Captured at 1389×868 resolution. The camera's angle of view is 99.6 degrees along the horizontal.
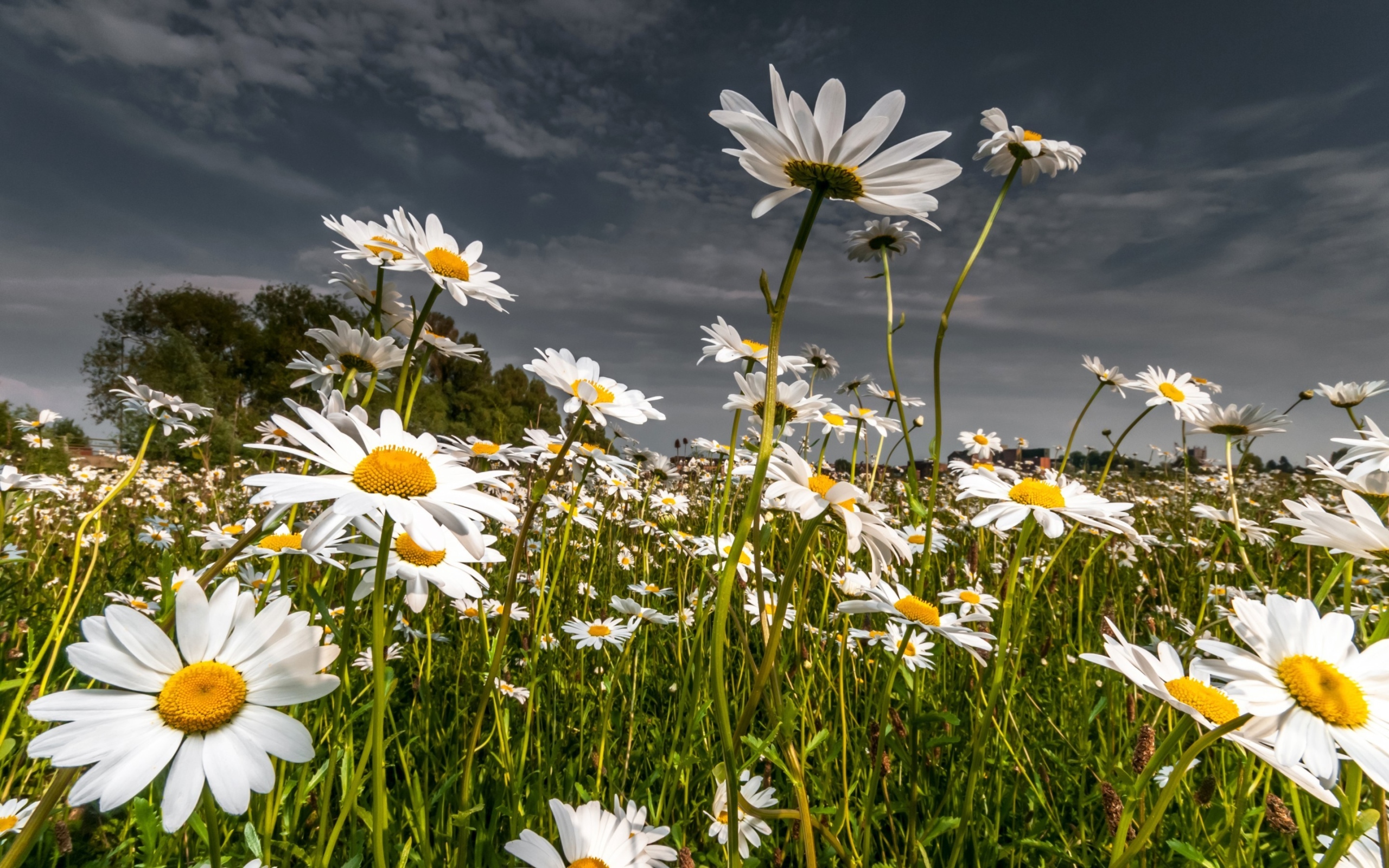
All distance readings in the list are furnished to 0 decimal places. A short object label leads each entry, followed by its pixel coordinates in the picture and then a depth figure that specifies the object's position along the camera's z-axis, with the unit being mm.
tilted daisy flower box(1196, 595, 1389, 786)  110
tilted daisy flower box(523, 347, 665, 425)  168
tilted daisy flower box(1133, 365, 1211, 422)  322
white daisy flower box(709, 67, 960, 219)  117
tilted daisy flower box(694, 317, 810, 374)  245
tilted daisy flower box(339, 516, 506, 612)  122
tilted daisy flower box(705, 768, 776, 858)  200
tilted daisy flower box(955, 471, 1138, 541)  173
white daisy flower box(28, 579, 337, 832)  94
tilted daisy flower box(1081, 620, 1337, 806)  118
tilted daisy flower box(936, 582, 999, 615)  311
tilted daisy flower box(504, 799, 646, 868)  141
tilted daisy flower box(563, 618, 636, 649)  327
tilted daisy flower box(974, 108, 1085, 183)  281
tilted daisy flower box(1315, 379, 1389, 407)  339
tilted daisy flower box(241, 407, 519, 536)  106
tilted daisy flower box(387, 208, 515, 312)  179
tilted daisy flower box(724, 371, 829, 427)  229
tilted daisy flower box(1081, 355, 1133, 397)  348
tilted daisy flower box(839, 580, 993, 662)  200
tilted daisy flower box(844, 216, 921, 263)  347
